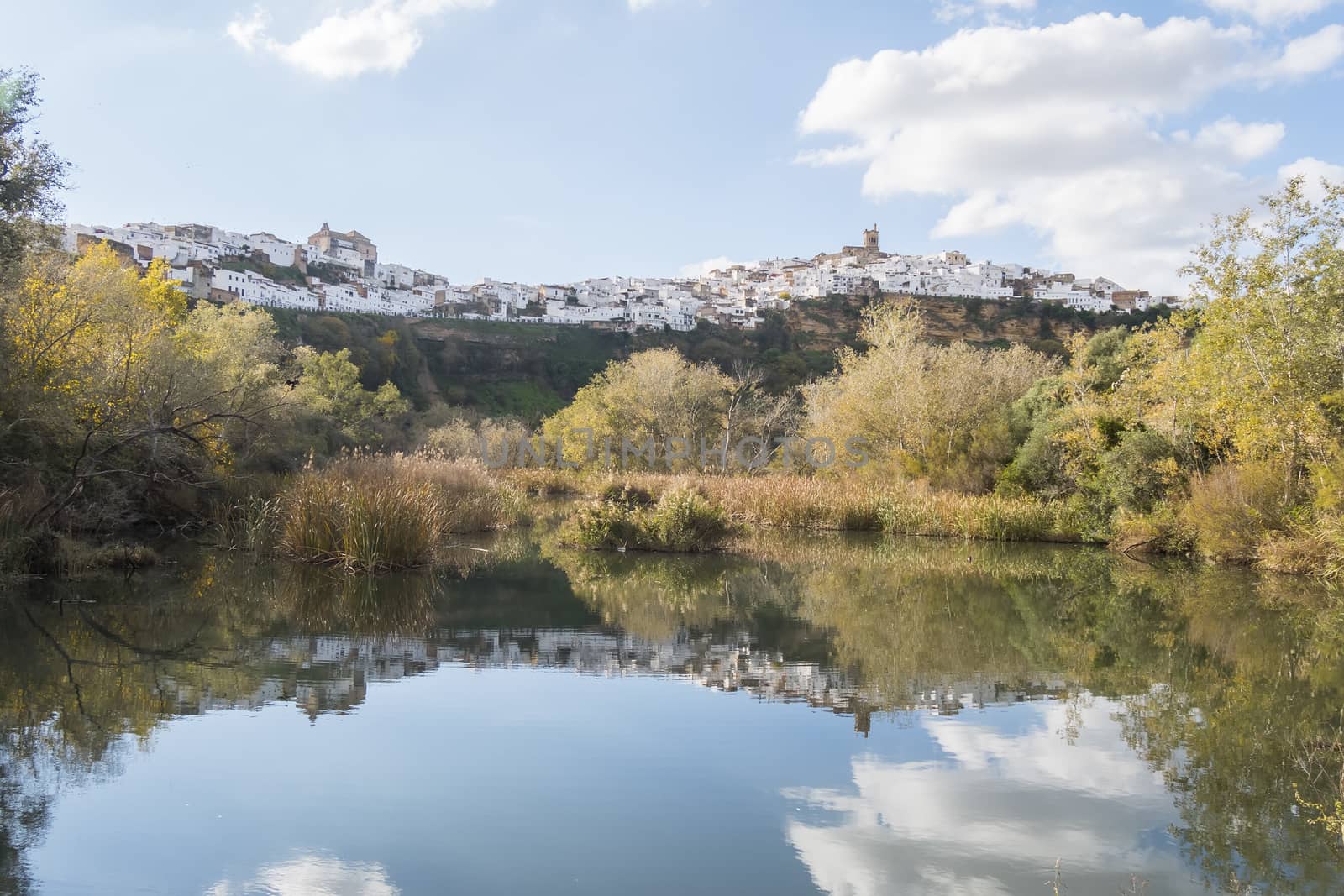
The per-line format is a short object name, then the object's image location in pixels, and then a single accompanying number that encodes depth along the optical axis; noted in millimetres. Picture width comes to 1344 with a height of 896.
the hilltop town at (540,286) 93812
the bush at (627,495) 19812
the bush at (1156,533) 18641
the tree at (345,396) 38938
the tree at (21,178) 14164
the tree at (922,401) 25547
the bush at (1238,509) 16125
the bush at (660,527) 16688
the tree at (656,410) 38562
